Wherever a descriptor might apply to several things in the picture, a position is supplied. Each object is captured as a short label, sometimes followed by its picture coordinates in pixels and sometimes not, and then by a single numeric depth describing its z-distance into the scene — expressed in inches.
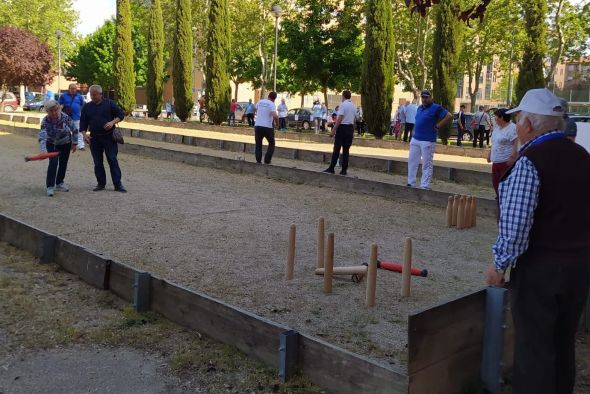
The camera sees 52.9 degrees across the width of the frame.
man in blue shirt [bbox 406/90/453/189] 442.6
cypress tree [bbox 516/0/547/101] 919.0
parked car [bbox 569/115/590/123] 529.0
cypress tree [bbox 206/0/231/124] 1317.7
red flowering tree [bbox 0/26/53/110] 1806.1
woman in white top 343.9
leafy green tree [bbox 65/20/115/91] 2667.3
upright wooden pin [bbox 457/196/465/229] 362.2
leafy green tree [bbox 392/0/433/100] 1408.7
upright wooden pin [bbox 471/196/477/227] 368.2
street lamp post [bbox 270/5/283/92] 1285.7
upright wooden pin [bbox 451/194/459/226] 367.1
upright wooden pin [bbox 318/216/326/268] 242.7
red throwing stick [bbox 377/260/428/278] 236.5
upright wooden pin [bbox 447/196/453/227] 369.1
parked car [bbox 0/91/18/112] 1956.2
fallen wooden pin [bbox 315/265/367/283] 232.8
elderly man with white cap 121.0
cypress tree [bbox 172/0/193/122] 1421.0
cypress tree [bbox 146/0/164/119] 1518.2
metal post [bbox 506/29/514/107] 1603.1
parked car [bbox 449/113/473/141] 1270.9
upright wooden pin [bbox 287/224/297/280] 238.9
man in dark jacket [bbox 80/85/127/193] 437.4
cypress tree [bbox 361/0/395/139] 1027.3
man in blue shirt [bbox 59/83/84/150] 655.7
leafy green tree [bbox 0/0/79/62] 2600.9
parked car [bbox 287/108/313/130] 1509.6
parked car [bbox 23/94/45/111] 2198.6
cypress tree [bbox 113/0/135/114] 1469.0
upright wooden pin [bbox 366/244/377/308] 205.8
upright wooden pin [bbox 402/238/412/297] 213.7
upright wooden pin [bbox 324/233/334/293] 222.7
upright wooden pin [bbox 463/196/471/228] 365.1
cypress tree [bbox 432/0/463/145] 1002.1
